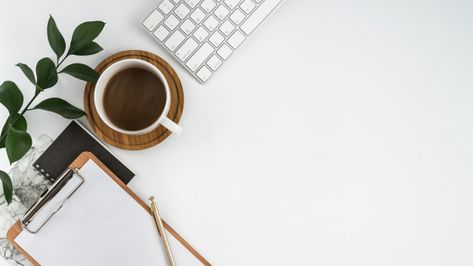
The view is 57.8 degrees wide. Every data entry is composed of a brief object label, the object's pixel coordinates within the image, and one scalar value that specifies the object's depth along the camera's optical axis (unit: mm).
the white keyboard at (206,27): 719
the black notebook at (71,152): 711
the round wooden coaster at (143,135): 700
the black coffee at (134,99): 682
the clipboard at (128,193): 678
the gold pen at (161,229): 696
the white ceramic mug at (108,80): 632
